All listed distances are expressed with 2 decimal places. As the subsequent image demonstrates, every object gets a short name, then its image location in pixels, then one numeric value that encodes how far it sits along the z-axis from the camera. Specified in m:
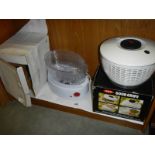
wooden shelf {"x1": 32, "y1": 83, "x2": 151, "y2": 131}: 1.20
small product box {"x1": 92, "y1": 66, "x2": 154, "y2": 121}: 0.97
